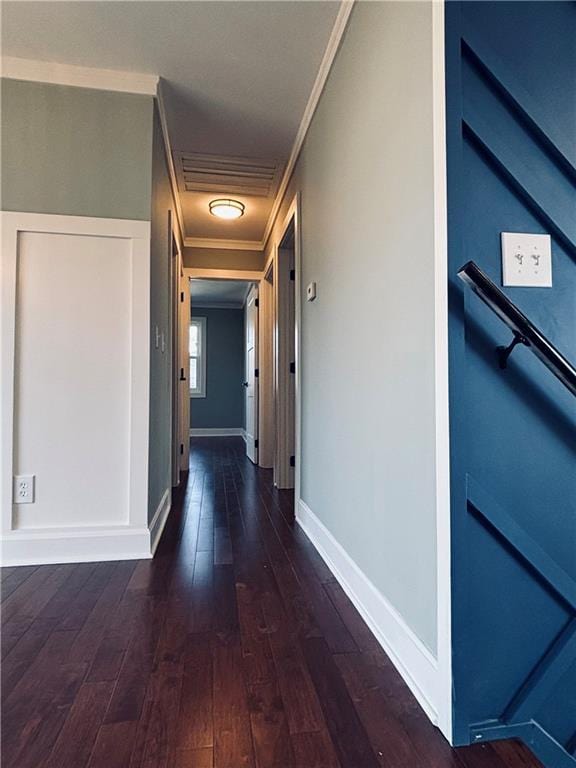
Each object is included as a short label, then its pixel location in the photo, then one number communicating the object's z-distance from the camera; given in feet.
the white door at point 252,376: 16.21
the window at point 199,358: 25.76
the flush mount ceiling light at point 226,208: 12.08
